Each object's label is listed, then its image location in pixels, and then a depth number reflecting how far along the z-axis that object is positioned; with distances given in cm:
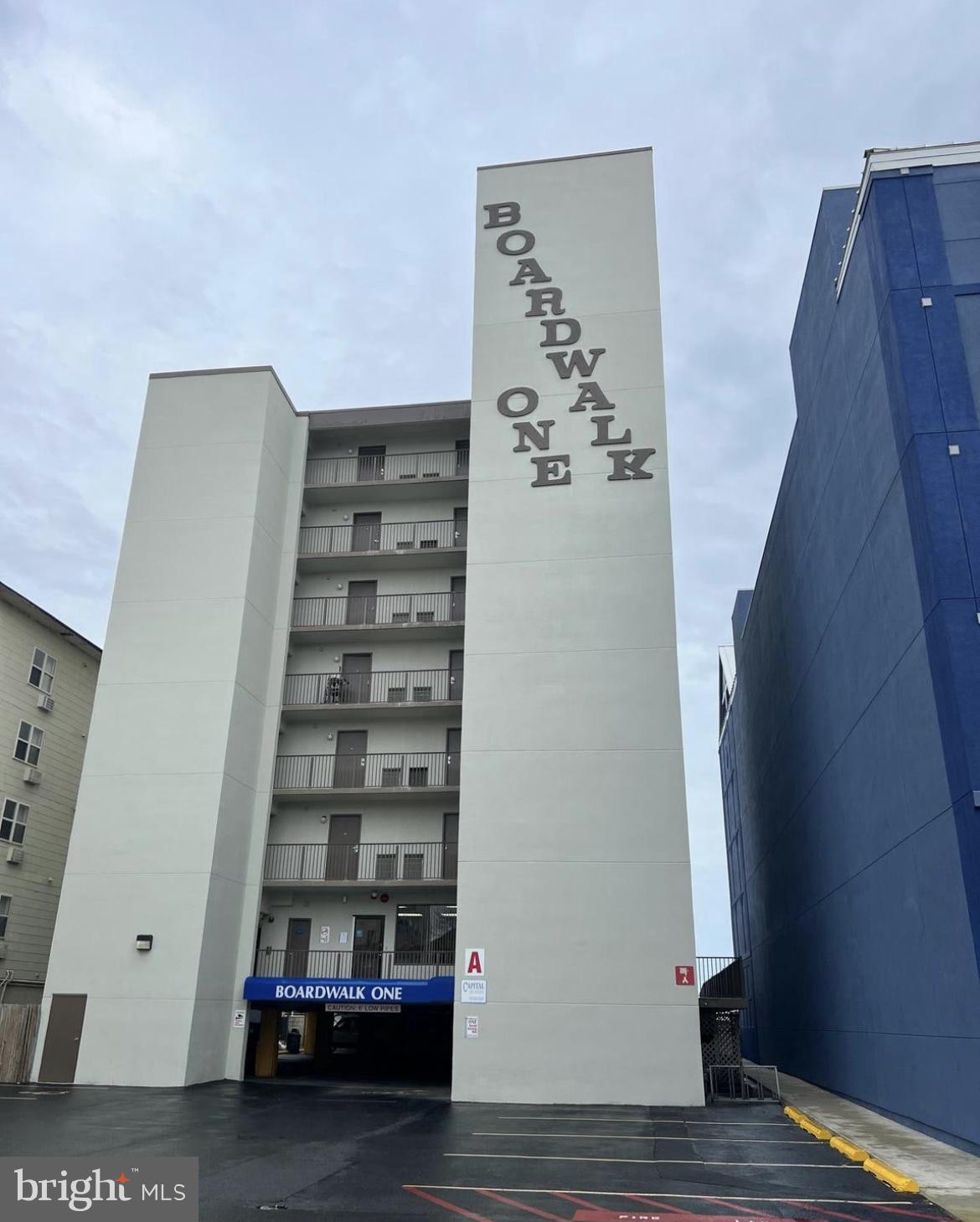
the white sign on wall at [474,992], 2117
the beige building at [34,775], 2825
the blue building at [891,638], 1462
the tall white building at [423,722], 2145
